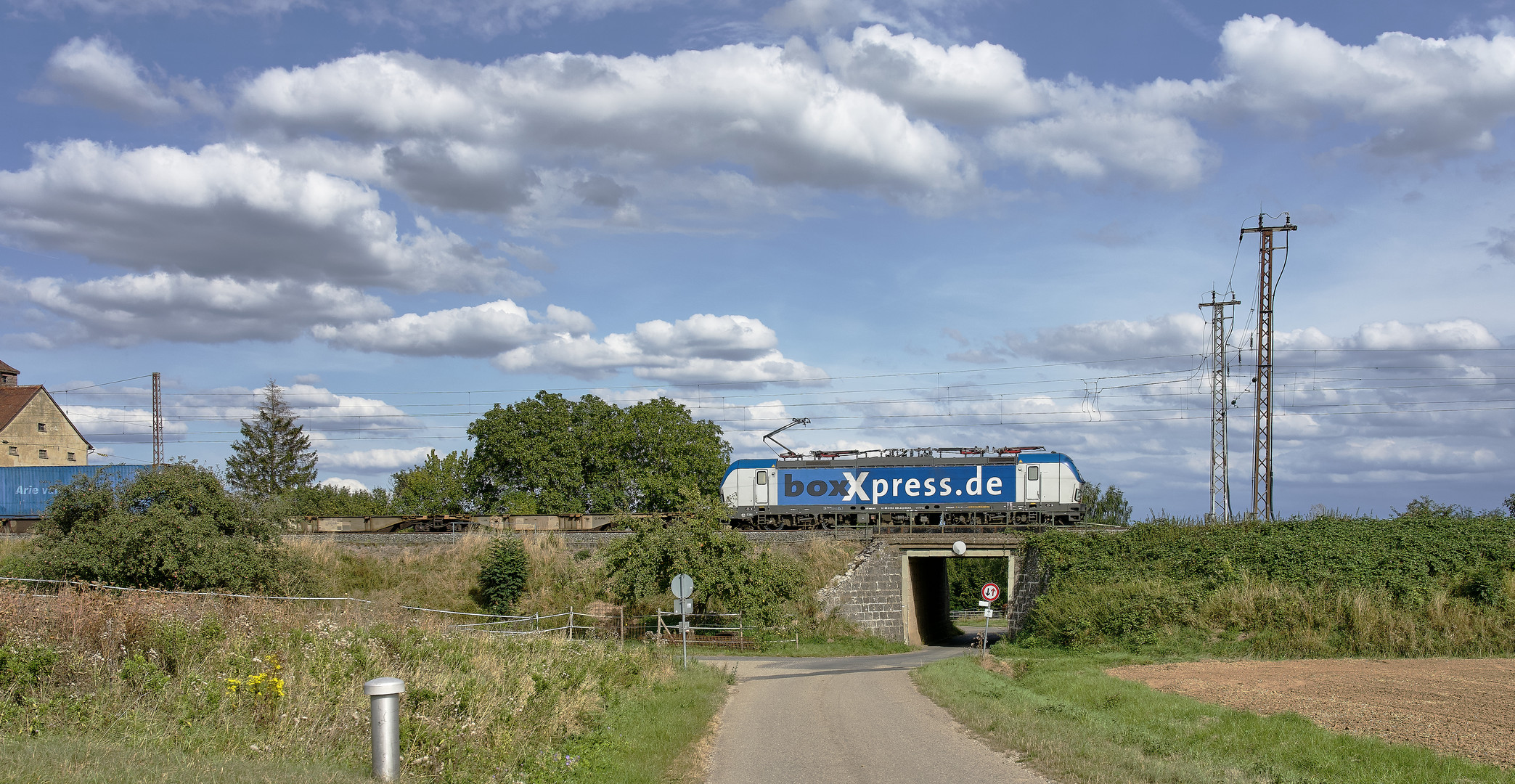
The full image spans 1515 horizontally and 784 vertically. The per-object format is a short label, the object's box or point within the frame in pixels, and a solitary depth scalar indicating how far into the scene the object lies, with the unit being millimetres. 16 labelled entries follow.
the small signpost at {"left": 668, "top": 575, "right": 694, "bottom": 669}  25328
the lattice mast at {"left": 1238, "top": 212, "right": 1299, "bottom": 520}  37062
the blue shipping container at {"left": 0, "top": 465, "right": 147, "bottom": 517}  51562
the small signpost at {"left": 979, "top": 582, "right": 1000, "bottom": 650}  30547
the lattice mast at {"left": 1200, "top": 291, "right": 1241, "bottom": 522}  38969
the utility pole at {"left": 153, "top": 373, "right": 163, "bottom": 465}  54125
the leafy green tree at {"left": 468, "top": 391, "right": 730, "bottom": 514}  66688
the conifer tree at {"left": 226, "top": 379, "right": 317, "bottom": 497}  77125
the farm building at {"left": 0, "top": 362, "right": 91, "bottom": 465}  65312
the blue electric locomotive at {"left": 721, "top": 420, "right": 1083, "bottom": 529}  45938
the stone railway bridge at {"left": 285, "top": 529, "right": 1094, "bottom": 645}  38906
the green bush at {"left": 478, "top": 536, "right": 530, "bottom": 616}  40031
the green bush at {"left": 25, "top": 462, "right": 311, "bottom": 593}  27734
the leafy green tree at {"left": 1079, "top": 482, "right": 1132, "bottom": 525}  108812
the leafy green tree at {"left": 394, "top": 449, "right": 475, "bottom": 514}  71375
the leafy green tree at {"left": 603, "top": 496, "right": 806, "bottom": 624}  33938
